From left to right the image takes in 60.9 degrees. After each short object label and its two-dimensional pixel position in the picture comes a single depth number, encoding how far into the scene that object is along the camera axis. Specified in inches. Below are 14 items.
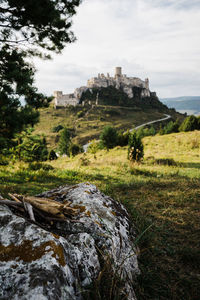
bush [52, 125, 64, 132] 3308.1
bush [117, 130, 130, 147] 1401.3
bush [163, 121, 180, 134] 1818.4
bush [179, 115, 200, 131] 1460.4
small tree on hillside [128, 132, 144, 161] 508.8
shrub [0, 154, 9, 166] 225.7
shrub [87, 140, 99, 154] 498.6
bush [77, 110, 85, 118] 3834.9
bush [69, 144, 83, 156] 1997.5
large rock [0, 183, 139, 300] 45.5
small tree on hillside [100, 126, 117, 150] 1449.3
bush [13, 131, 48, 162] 235.6
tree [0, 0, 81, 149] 194.4
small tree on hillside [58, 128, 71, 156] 2524.9
